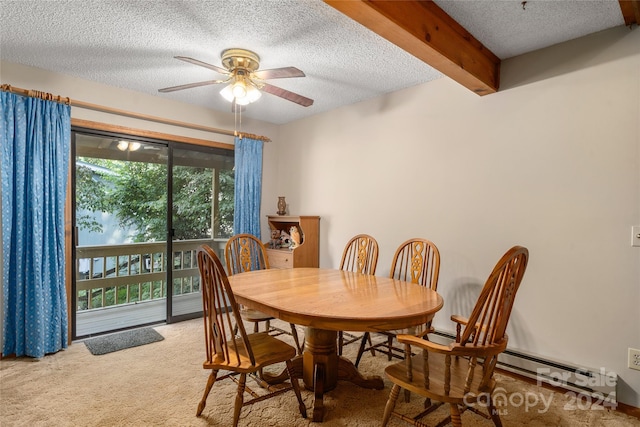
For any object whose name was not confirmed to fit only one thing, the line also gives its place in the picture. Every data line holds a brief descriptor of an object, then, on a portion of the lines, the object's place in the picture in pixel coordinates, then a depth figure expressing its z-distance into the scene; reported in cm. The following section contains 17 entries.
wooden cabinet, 379
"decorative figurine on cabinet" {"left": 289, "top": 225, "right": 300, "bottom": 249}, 386
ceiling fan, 238
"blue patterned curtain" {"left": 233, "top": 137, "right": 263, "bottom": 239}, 405
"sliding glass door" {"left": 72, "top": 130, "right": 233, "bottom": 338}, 364
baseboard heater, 208
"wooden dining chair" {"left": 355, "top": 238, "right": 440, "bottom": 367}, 247
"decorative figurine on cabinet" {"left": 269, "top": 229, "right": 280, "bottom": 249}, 428
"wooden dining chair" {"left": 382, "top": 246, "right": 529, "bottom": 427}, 137
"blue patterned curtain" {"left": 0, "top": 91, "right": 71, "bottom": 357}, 263
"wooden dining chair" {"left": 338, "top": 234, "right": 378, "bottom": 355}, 292
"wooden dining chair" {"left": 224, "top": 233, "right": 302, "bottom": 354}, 280
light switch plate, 201
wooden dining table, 156
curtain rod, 267
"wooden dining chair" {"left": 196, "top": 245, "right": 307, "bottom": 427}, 164
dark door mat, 290
